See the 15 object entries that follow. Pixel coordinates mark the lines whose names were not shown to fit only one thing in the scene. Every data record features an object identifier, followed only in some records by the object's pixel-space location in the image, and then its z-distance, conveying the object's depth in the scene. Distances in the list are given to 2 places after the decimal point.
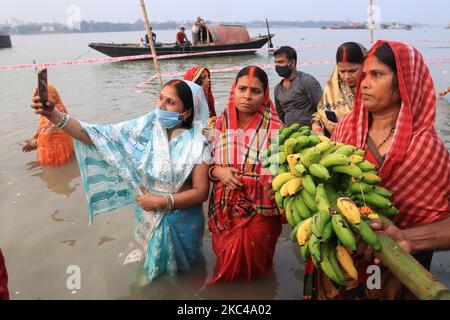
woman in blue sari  2.71
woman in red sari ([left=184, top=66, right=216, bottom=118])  4.56
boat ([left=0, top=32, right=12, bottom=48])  41.25
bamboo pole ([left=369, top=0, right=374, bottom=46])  5.81
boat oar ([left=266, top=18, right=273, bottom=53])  25.92
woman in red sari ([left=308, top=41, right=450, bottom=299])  1.84
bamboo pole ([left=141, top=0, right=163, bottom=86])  5.77
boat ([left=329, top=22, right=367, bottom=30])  104.51
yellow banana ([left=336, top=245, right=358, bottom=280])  1.64
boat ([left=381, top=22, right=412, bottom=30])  94.45
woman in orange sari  5.95
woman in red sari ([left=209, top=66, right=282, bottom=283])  2.67
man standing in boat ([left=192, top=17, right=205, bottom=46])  23.94
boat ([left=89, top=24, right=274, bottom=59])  22.62
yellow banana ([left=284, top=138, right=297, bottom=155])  1.96
